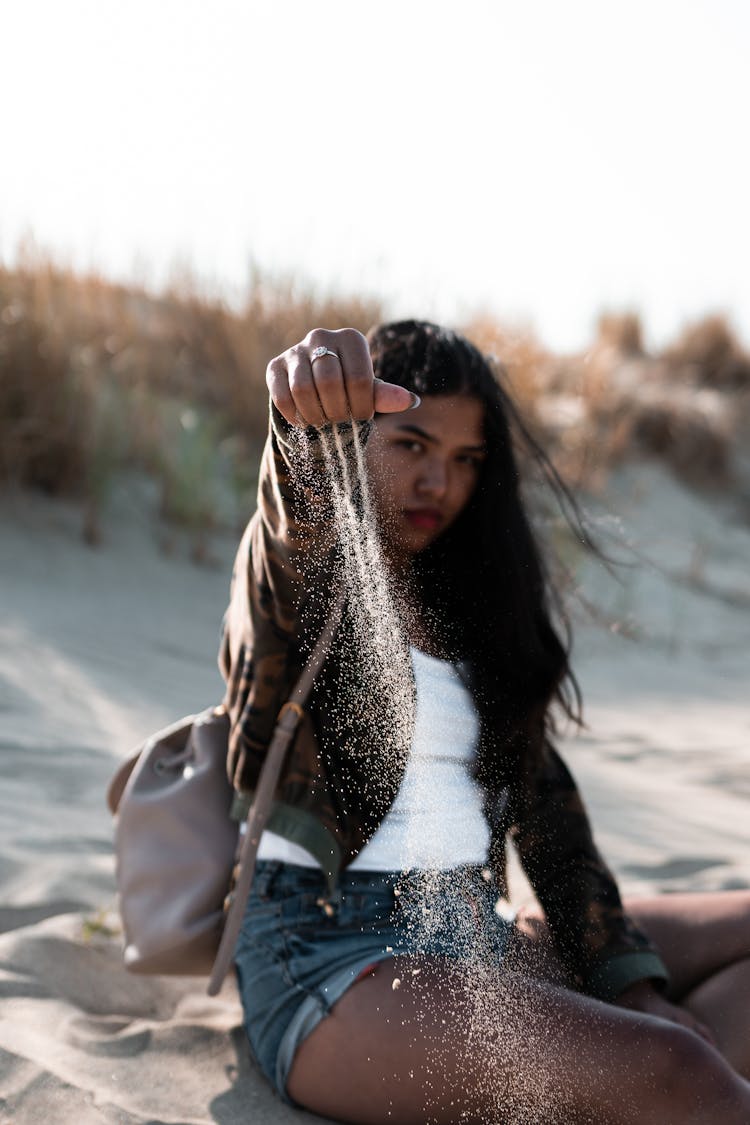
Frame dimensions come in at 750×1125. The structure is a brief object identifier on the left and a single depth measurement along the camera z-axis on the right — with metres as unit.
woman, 1.47
